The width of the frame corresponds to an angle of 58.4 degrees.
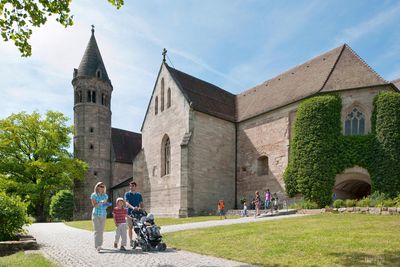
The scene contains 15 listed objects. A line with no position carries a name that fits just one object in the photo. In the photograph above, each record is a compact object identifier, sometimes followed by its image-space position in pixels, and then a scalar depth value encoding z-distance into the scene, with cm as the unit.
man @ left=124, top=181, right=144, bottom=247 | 1012
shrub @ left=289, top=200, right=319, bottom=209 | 2003
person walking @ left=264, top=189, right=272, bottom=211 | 2146
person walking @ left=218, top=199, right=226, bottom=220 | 2059
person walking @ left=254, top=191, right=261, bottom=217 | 1903
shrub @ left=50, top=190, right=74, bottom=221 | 3919
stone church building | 2253
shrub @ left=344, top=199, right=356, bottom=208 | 1785
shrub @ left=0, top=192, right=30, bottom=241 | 1038
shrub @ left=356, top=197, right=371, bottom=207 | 1742
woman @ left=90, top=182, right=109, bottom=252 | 916
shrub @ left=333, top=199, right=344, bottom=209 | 1836
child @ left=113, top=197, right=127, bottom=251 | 957
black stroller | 915
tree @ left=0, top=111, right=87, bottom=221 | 3344
